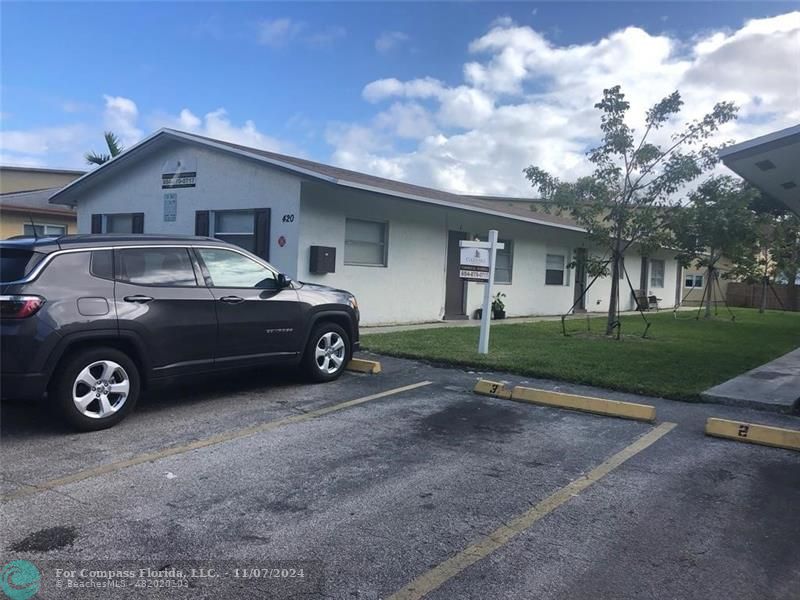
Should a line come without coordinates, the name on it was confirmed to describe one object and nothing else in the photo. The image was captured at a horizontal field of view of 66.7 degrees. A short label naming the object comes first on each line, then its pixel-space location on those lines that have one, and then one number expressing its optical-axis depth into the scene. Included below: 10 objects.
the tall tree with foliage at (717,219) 12.17
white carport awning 7.37
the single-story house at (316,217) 11.95
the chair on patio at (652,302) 25.09
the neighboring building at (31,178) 31.97
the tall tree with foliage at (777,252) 21.23
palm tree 27.61
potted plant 16.78
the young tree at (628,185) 11.85
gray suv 4.96
